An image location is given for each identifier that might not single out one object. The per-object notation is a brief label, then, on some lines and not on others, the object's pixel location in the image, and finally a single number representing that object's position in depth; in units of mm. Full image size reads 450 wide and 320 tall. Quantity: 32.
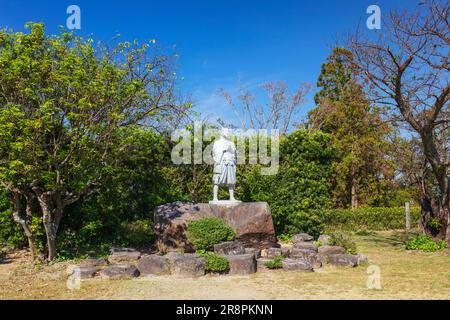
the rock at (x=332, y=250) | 10578
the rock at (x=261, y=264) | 9711
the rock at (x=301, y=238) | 13600
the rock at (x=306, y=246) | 11186
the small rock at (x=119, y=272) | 8633
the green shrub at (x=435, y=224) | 13422
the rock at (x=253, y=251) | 10978
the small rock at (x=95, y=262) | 9742
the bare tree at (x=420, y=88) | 11680
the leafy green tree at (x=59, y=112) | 9375
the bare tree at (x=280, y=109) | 33312
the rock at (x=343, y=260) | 9953
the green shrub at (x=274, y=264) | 9664
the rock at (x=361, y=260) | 10286
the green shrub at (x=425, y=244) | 12805
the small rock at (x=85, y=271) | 8650
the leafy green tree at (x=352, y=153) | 24969
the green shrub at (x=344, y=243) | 10944
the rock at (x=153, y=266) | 9078
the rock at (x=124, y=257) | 10602
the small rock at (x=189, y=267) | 8900
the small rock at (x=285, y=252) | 10855
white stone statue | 12945
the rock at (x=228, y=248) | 10680
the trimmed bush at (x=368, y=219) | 20234
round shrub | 11336
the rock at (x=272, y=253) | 10906
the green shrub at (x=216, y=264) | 9117
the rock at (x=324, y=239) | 12597
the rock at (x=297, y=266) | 9461
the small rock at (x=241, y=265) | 9188
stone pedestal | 11844
